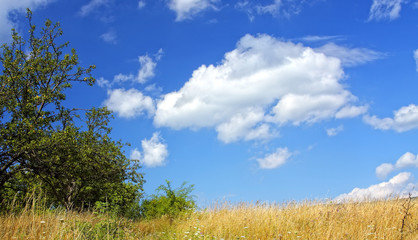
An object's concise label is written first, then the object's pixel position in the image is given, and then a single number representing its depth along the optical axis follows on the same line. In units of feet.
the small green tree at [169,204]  61.87
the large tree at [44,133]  52.70
